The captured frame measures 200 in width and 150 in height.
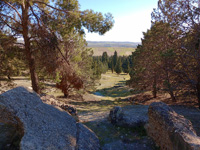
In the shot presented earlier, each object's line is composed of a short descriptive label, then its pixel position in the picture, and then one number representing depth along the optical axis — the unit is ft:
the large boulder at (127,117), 22.30
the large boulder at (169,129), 12.01
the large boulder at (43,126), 12.27
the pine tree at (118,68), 241.35
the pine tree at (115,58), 287.61
